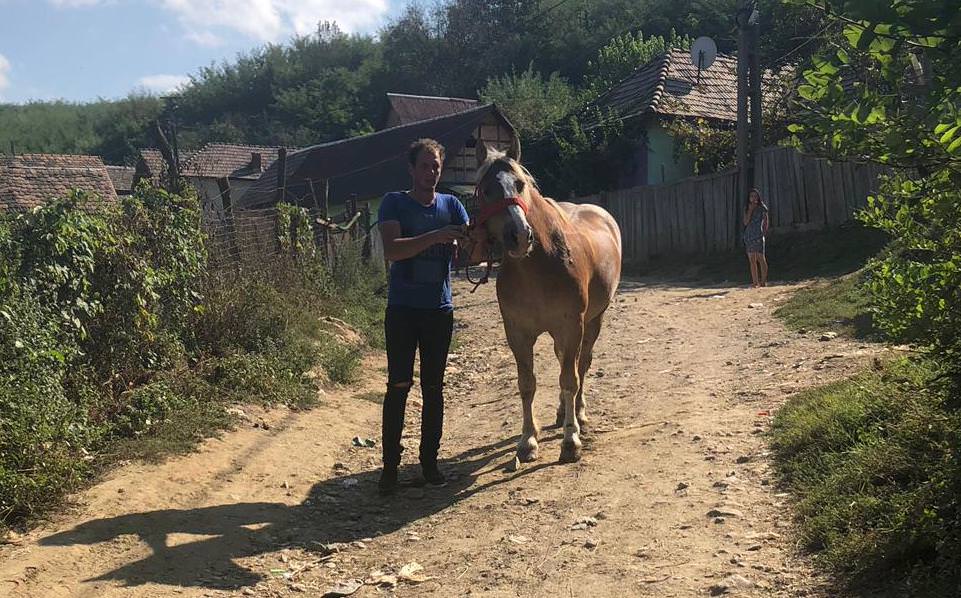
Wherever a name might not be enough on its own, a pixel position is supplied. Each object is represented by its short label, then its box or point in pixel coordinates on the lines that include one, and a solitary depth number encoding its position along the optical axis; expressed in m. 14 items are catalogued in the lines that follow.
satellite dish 24.95
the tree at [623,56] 40.50
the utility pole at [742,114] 18.22
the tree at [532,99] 38.91
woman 13.88
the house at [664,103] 25.42
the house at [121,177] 49.31
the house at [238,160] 46.31
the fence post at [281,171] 13.22
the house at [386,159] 32.69
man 5.56
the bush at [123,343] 5.23
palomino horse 5.48
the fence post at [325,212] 14.50
